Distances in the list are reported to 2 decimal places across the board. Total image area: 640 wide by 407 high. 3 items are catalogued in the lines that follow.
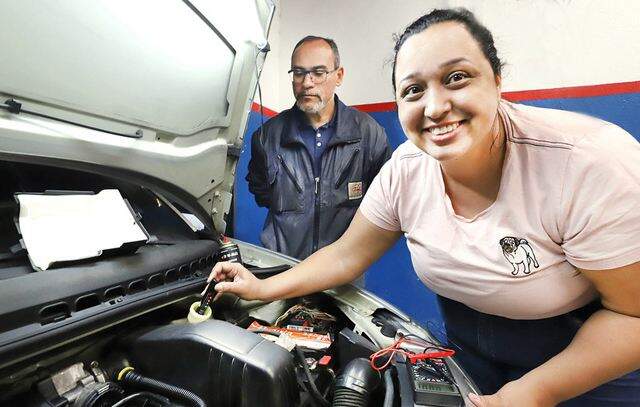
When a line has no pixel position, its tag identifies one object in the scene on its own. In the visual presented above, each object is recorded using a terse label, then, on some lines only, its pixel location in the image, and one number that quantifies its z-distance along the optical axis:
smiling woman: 0.67
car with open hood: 0.61
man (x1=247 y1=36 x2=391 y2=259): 1.81
